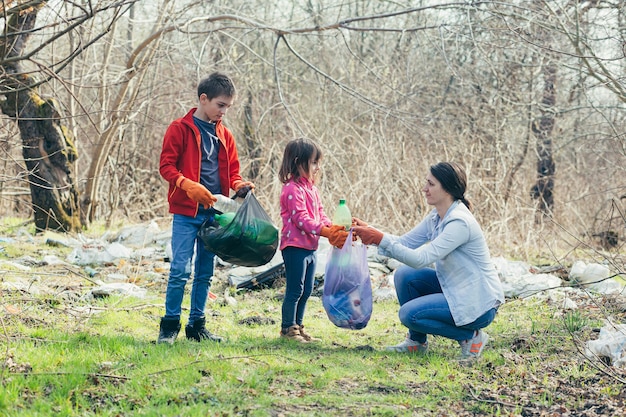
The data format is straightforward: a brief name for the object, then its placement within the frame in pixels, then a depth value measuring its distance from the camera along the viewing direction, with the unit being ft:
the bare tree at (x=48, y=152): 32.45
